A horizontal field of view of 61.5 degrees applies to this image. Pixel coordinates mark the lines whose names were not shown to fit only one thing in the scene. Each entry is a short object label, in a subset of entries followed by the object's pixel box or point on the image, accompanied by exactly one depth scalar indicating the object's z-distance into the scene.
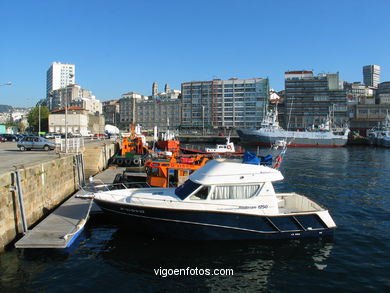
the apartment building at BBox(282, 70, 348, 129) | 129.62
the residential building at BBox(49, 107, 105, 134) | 93.12
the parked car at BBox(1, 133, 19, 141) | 50.82
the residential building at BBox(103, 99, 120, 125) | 168.82
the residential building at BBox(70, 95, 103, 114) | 154.62
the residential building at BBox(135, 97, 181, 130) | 148.12
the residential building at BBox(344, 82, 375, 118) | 128.38
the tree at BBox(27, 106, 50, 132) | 99.69
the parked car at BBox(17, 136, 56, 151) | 30.62
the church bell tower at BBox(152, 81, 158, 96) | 193.62
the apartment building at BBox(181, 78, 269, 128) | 134.75
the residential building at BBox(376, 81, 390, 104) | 135.38
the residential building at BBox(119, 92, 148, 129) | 157.11
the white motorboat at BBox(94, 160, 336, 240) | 12.34
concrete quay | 11.97
